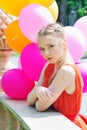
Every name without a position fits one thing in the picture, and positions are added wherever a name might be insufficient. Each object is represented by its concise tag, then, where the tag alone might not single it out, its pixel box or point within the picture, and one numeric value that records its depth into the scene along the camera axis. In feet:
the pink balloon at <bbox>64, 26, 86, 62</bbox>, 7.33
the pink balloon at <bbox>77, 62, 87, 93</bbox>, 7.34
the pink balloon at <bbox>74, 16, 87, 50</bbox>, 7.93
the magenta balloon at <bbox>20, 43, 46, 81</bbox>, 7.27
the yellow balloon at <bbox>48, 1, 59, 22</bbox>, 8.07
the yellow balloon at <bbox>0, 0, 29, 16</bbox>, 7.80
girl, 6.33
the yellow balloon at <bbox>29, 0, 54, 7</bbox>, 7.93
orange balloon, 7.82
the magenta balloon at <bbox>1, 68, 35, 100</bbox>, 7.36
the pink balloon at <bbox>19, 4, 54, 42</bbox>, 7.37
